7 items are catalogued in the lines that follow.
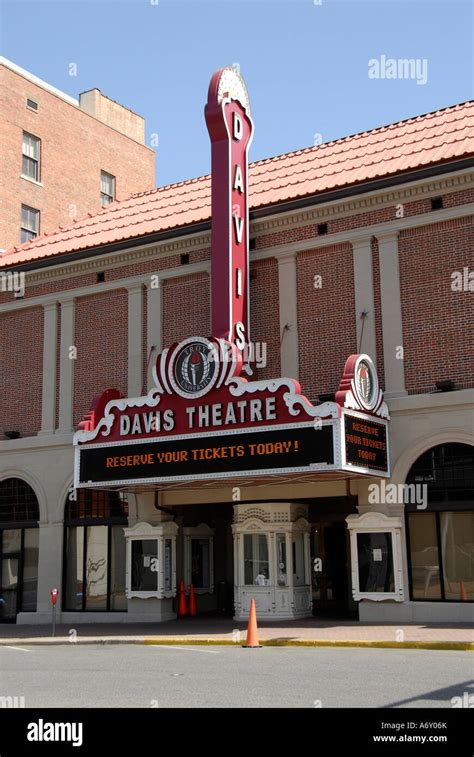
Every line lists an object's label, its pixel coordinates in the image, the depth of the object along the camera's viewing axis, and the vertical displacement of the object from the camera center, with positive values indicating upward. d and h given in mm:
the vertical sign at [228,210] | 22547 +8729
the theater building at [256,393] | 20359 +3907
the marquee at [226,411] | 19422 +3233
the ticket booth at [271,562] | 22406 -181
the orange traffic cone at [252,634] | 17234 -1477
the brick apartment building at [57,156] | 38344 +18494
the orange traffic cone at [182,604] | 24656 -1274
